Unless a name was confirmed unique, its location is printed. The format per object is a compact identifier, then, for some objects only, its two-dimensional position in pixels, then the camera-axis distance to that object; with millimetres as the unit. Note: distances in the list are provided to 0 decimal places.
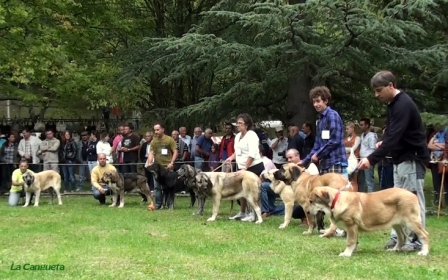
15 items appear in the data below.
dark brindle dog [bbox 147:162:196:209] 12883
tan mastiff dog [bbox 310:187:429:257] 6781
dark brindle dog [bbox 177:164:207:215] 11266
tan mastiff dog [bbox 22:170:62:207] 13961
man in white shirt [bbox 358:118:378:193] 13336
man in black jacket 6785
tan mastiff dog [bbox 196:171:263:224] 10469
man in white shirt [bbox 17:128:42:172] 17078
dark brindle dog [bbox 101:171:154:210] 13719
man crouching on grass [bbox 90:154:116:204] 14148
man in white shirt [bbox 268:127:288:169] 14781
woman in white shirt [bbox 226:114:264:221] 10508
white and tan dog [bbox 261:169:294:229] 9711
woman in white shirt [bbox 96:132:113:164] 16594
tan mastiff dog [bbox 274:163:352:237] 8390
